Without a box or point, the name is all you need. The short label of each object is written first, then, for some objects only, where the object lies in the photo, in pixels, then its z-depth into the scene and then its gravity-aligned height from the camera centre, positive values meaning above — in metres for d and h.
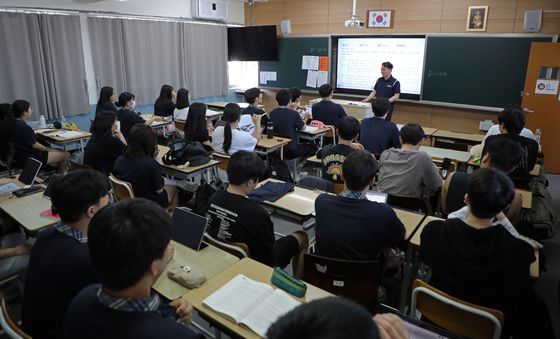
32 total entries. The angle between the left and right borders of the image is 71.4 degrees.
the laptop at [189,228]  2.17 -0.88
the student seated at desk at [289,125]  5.45 -0.74
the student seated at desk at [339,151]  3.54 -0.71
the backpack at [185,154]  4.08 -0.87
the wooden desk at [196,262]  1.81 -0.98
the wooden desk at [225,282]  1.54 -0.98
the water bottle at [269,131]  5.39 -0.82
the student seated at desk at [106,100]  5.81 -0.46
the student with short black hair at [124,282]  1.13 -0.63
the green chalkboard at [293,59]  8.30 +0.25
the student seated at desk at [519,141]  3.64 -0.64
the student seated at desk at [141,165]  3.28 -0.79
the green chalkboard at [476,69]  6.14 +0.04
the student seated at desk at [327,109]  6.02 -0.58
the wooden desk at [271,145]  4.95 -0.93
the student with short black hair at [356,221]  2.18 -0.82
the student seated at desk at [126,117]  5.44 -0.64
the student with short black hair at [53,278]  1.54 -0.80
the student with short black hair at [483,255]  1.78 -0.84
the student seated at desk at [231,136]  4.44 -0.74
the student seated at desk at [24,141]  4.58 -0.83
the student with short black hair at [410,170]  3.29 -0.82
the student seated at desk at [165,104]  6.52 -0.56
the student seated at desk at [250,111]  5.11 -0.57
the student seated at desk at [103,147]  3.91 -0.76
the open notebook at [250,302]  1.54 -0.95
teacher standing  6.78 -0.26
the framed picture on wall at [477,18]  6.31 +0.85
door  5.70 -0.37
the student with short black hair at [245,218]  2.27 -0.84
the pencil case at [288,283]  1.71 -0.92
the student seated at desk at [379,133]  4.33 -0.67
